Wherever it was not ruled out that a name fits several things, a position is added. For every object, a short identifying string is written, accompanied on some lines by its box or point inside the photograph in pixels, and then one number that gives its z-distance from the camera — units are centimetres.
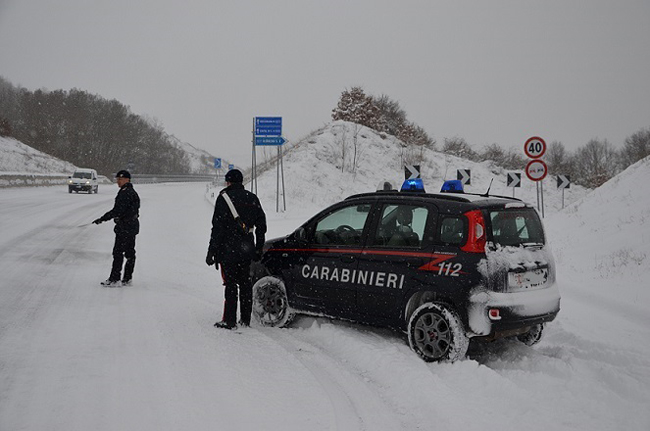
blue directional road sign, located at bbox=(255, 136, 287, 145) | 2089
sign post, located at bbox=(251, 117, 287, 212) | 2119
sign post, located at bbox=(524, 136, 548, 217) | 1280
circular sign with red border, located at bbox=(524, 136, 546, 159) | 1305
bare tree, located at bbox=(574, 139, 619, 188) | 8600
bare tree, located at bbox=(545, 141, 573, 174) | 5109
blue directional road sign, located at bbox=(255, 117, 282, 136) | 2127
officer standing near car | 582
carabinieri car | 459
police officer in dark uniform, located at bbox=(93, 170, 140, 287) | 805
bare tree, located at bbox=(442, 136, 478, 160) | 5047
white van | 3148
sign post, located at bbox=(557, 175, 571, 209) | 2216
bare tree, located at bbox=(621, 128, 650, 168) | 7360
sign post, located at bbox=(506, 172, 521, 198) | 1648
